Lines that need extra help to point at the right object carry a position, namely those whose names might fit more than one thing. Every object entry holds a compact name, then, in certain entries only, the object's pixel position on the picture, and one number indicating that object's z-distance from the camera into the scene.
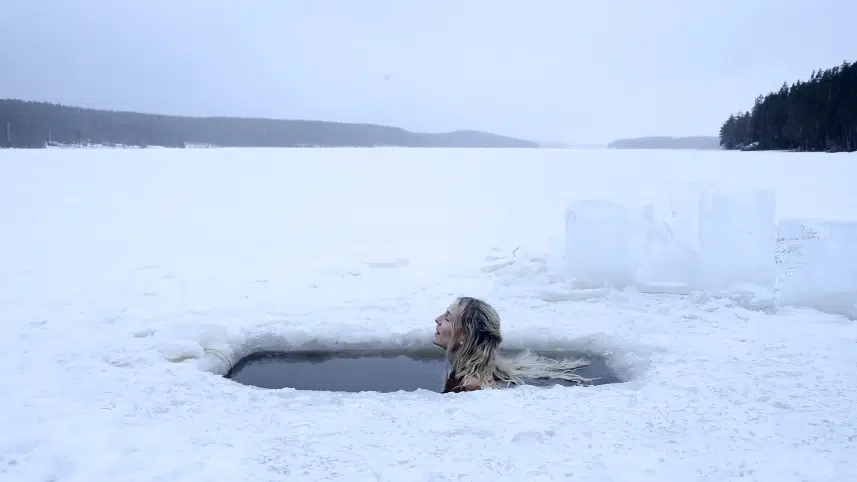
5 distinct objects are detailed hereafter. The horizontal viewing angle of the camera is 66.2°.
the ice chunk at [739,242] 6.75
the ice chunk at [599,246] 7.14
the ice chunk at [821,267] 6.03
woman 4.48
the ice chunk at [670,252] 6.97
